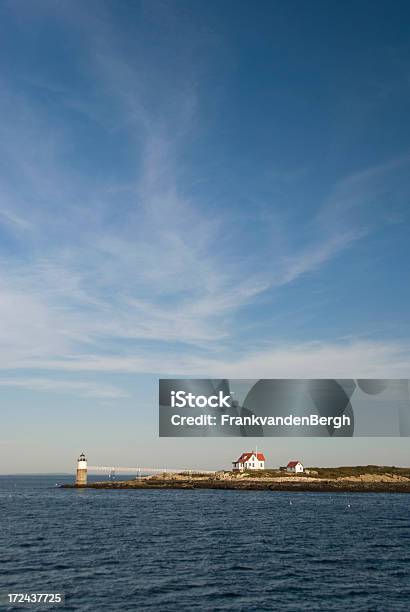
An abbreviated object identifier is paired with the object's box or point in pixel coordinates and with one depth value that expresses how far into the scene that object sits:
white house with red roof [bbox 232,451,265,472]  185.75
